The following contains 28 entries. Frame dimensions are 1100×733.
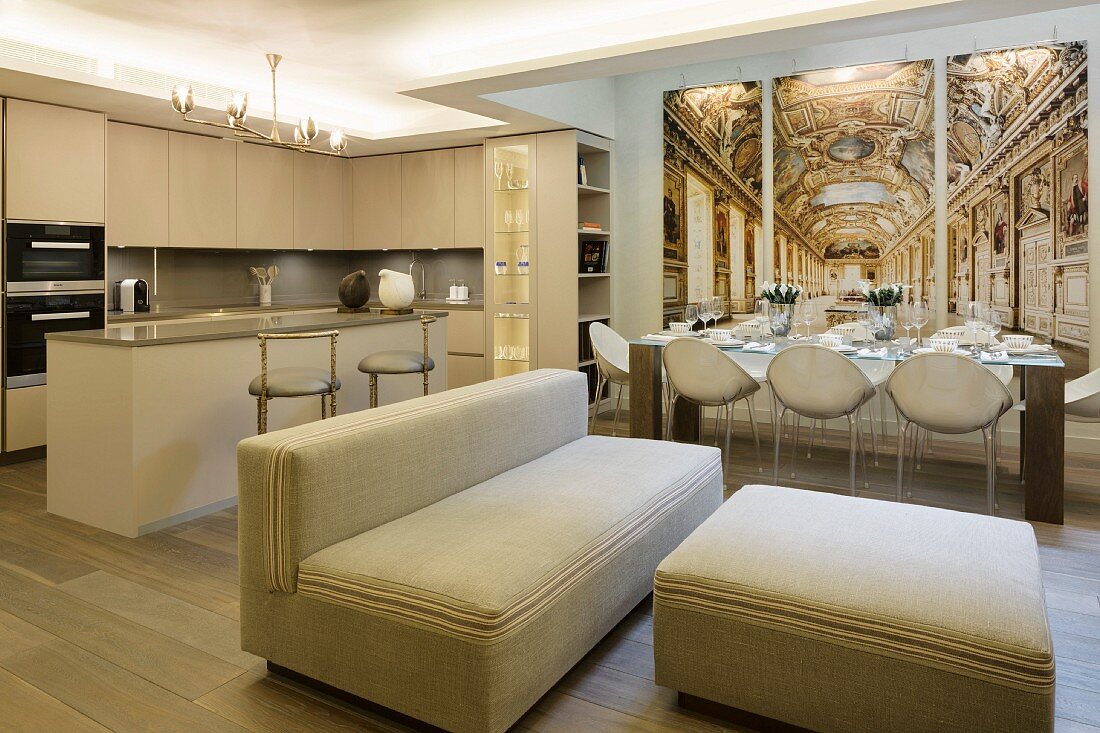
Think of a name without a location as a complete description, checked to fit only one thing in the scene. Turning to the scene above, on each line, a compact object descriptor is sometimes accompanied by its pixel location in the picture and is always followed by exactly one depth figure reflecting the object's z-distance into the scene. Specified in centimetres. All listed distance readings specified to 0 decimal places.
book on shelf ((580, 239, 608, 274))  671
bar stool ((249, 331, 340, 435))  383
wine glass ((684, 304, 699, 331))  521
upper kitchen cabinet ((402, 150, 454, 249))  735
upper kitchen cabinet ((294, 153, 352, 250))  738
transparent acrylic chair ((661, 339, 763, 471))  453
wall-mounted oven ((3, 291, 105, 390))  514
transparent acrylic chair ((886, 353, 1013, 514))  377
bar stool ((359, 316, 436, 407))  464
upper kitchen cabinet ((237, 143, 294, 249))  683
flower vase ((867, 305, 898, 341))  459
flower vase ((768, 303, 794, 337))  505
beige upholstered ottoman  182
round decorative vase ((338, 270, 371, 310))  527
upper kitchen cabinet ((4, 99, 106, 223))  507
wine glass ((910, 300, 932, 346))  454
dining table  378
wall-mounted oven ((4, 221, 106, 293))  510
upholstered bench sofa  199
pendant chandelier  425
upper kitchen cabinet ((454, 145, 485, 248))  717
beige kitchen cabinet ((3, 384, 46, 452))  512
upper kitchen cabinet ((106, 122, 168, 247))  592
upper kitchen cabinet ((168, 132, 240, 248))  632
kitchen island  368
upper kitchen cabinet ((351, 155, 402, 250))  761
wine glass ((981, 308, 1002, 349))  427
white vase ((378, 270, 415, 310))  539
